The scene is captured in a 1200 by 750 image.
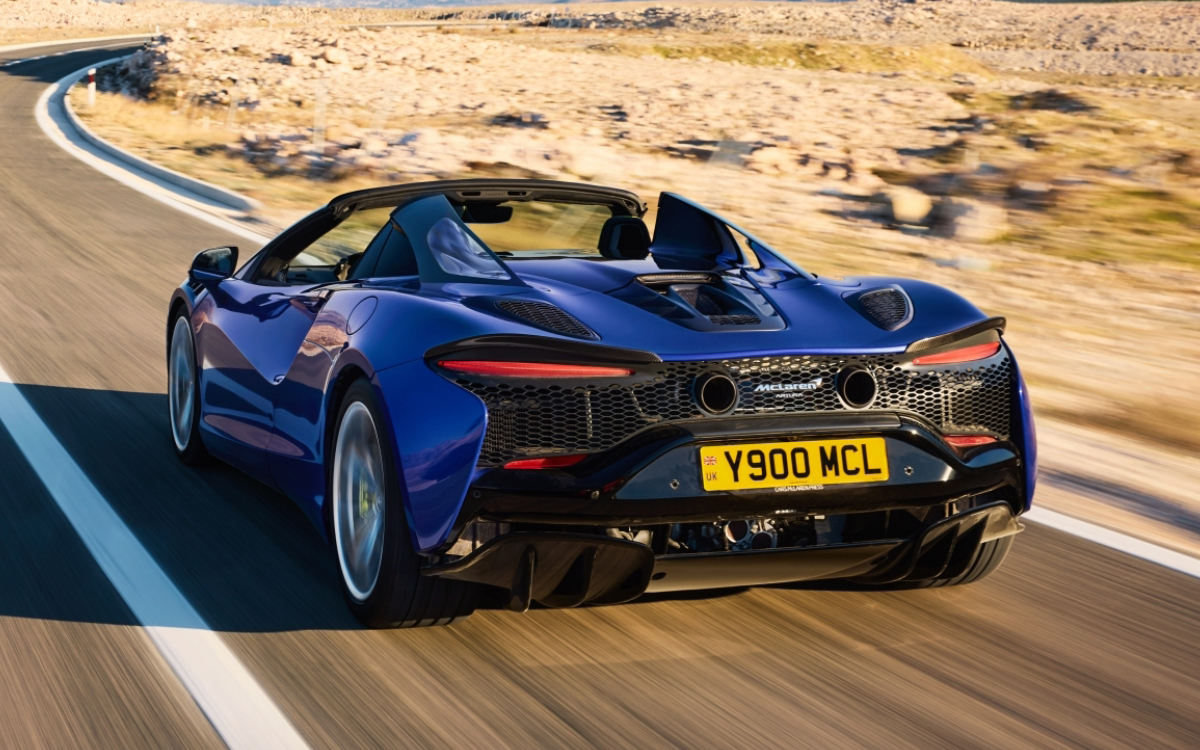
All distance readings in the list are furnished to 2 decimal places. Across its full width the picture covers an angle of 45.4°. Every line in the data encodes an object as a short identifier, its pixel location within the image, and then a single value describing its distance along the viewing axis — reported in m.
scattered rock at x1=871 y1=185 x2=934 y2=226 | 14.28
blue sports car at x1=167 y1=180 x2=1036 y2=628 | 3.52
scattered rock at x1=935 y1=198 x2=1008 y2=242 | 13.41
